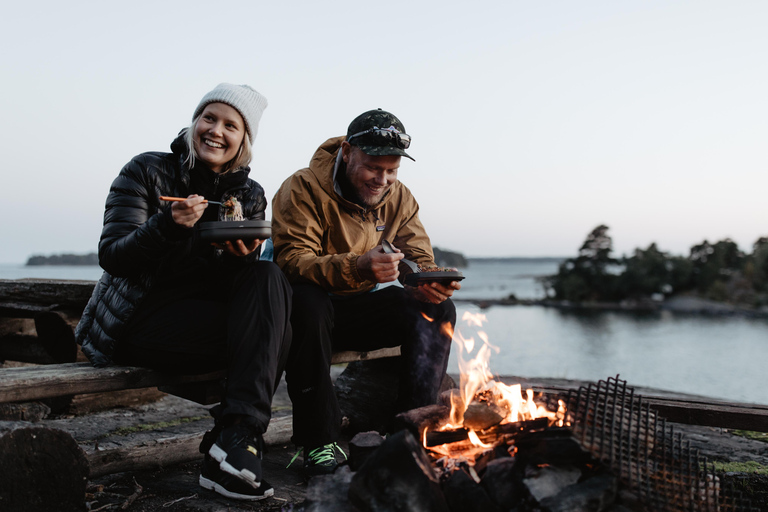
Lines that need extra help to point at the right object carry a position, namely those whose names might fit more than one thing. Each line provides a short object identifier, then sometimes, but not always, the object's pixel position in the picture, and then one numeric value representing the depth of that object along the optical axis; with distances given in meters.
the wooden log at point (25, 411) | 3.89
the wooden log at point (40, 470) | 2.07
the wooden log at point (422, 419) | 2.33
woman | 2.49
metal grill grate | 1.96
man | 2.94
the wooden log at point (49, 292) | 3.97
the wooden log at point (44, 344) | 4.13
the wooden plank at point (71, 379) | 2.30
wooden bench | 2.41
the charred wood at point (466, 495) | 1.88
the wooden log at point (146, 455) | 2.89
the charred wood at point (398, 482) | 1.83
